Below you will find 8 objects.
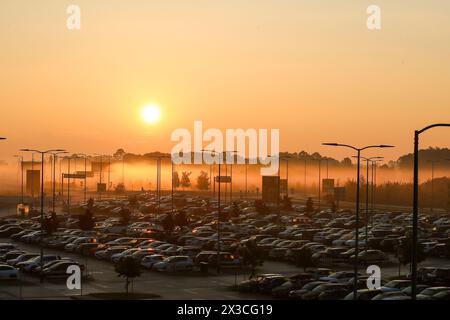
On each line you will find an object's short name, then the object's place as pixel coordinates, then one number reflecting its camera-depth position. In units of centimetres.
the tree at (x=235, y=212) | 10590
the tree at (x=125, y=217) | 9406
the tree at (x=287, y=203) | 12569
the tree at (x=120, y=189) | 18975
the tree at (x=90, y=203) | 11812
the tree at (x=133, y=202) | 13495
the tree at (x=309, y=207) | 11408
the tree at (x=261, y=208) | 11406
